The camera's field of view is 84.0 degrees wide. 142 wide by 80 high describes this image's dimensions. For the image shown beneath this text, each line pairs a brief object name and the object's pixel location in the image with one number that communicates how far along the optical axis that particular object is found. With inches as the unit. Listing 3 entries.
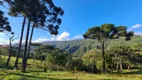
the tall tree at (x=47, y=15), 387.8
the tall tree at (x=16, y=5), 279.7
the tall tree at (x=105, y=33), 596.4
